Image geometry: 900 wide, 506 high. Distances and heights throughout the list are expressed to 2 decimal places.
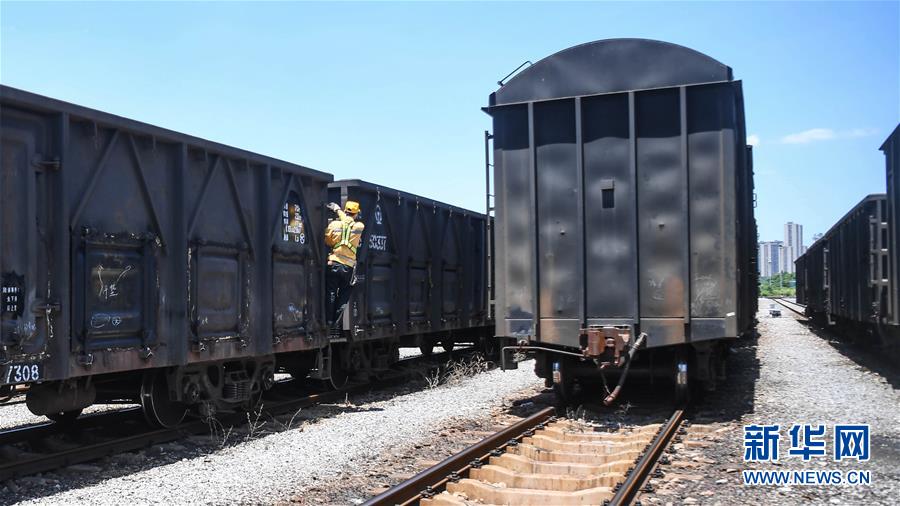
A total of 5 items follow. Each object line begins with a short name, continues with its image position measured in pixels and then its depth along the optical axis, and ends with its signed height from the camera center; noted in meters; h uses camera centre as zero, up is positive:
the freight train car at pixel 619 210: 8.24 +0.77
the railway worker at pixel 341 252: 10.55 +0.37
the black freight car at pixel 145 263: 6.20 +0.17
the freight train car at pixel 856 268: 12.64 +0.14
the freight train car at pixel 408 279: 11.93 -0.02
